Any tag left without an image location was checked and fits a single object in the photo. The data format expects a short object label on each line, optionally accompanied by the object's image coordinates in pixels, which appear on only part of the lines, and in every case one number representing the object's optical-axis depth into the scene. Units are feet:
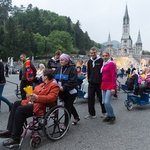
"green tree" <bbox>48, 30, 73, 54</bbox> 174.29
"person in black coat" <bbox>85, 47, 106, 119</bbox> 13.44
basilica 270.35
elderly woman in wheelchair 9.02
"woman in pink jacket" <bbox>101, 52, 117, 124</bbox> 12.64
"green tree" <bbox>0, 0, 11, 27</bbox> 181.35
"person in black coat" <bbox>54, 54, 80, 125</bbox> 11.32
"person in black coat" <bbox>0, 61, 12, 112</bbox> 15.31
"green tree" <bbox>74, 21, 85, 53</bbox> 226.45
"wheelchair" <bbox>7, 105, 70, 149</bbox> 9.20
